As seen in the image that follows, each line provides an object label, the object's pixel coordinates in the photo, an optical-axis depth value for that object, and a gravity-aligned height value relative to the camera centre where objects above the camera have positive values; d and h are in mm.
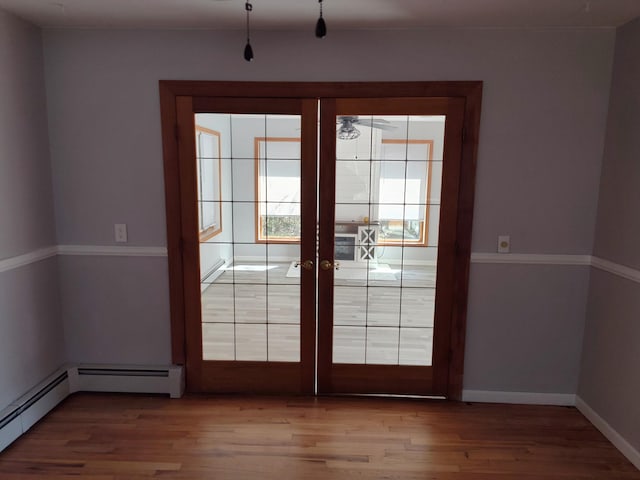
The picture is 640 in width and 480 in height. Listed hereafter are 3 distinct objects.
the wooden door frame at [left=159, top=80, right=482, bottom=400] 2455 +429
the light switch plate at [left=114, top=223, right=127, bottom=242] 2664 -280
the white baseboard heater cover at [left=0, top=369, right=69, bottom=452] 2244 -1327
